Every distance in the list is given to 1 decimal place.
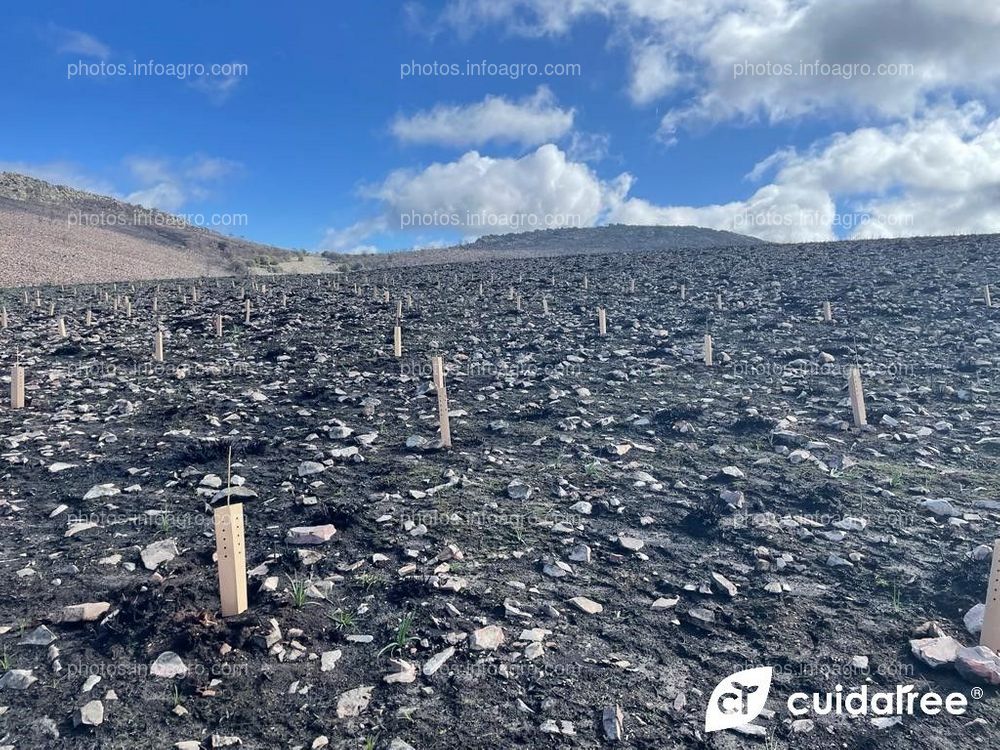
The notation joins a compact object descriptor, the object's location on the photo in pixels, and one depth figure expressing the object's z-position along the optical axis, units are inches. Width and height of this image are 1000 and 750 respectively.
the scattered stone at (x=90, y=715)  144.6
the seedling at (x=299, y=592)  191.2
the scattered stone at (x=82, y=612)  181.6
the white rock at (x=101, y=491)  270.8
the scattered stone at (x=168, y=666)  161.0
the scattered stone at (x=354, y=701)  149.8
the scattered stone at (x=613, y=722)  143.6
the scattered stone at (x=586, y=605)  191.9
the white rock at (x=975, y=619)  179.0
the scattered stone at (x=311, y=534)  231.9
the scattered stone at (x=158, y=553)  216.1
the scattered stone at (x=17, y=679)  155.1
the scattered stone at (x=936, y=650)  165.6
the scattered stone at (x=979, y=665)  158.4
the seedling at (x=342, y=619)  182.5
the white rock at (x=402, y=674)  159.9
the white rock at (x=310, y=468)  301.0
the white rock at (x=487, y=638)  172.9
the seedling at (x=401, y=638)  171.8
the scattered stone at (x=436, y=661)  164.0
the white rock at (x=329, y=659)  165.2
